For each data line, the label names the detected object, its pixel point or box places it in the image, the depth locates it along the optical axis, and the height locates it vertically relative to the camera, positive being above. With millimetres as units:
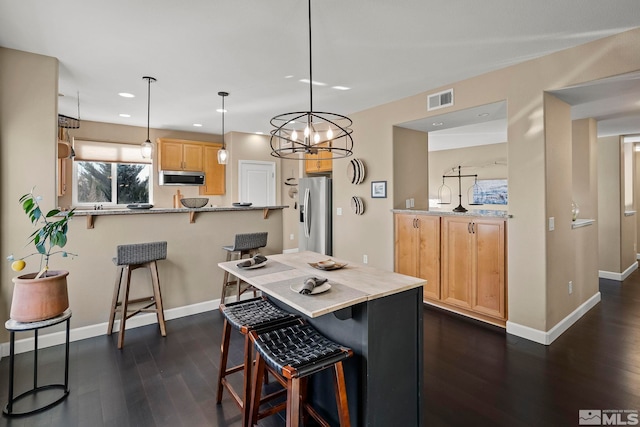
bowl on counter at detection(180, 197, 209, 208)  3598 +157
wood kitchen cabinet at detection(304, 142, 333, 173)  5687 +936
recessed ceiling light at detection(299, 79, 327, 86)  3533 +1516
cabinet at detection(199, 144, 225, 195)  6298 +883
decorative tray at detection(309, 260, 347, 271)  2086 -344
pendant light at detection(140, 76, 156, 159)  3754 +795
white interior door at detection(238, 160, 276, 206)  6492 +707
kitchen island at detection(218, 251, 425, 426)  1560 -647
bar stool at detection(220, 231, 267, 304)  3486 -355
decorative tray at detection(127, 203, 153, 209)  3475 +100
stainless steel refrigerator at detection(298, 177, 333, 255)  5297 +18
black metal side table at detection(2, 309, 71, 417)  1941 -1052
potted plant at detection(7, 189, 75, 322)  1976 -469
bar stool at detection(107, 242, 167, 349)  2871 -536
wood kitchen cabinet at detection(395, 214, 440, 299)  3816 -426
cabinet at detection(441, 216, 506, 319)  3230 -542
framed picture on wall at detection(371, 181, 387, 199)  4363 +356
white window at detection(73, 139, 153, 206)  5332 +740
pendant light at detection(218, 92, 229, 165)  4535 +857
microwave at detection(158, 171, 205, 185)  5797 +716
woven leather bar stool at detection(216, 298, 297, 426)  1783 -631
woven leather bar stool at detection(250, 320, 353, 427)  1425 -673
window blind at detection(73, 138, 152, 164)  5266 +1121
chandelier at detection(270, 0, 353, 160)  5043 +1541
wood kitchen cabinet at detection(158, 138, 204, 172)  5805 +1155
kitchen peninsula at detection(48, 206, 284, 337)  3016 -396
